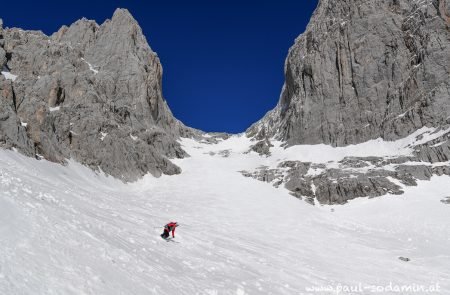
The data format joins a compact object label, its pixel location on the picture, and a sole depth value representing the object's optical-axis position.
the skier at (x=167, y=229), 20.75
